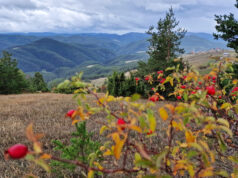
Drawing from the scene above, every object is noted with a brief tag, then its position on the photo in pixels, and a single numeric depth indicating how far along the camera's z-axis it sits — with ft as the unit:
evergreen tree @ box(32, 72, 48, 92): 136.35
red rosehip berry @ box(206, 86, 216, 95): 5.09
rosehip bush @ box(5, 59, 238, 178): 3.32
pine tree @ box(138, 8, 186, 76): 67.00
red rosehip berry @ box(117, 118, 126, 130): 3.37
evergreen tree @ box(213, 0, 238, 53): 40.05
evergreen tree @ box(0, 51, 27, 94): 68.51
